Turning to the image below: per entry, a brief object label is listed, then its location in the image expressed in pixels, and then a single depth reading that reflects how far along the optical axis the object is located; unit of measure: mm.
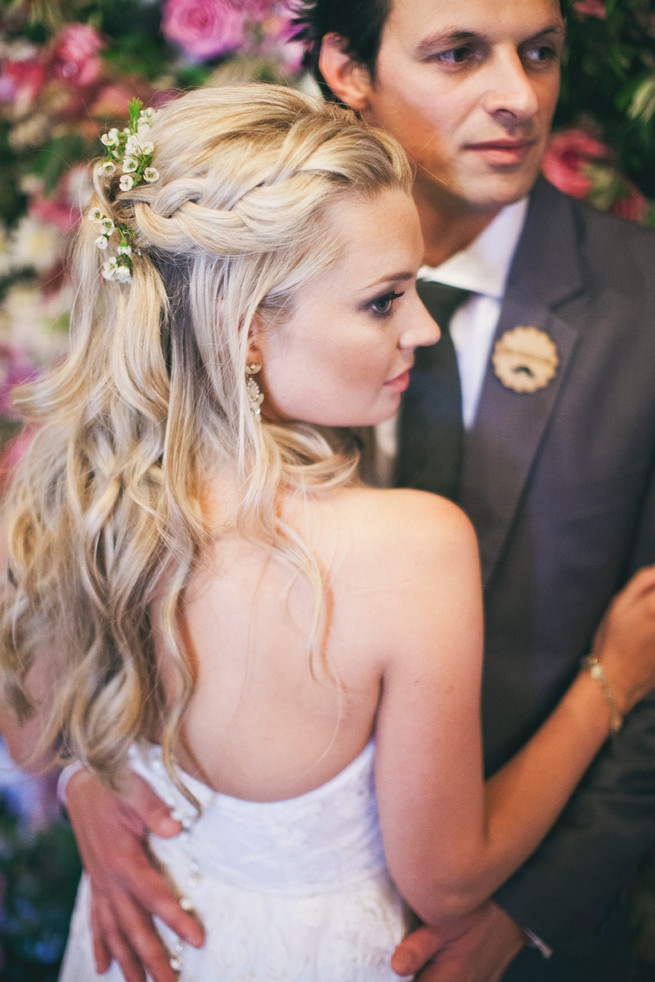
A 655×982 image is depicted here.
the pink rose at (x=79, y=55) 1255
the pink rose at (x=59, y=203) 1291
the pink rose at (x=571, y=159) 1208
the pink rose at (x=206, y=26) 1128
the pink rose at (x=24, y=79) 1329
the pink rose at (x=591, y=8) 1043
